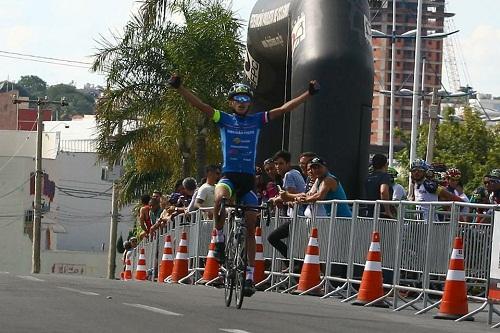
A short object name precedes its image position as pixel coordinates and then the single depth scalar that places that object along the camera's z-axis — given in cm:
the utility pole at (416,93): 6706
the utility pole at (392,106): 8796
